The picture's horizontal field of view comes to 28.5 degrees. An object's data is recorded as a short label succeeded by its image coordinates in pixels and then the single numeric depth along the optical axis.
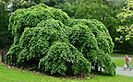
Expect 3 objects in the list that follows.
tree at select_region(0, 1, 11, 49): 32.95
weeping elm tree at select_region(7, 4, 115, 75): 14.96
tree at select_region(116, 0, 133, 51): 15.64
